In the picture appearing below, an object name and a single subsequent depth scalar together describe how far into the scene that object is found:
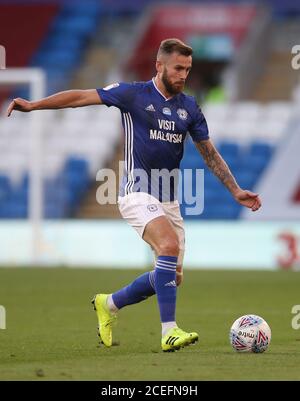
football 18.02
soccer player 18.20
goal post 45.09
